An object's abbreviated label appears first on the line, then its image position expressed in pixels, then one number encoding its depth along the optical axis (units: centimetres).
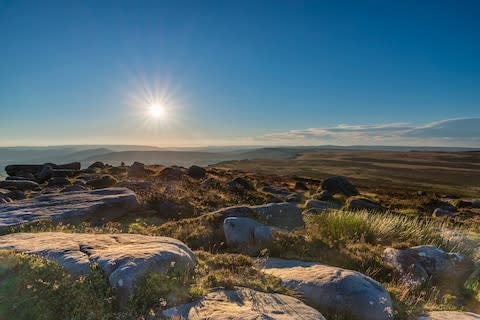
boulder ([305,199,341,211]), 2467
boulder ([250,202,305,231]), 1420
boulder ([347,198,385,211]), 2658
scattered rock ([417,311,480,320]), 699
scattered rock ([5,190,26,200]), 1997
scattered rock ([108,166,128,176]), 3911
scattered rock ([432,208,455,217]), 3198
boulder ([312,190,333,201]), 3432
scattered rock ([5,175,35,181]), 3153
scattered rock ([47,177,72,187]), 2773
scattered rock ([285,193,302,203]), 3044
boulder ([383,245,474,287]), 980
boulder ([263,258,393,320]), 660
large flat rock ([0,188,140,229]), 1202
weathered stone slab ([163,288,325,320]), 554
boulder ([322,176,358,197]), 3856
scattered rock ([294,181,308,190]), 4536
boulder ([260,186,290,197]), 3562
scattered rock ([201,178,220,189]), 2887
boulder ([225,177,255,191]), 2900
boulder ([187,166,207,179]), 3979
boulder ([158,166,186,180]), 3259
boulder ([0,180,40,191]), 2532
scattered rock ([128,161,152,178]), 3571
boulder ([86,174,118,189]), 2606
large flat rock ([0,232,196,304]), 624
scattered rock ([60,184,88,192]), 2174
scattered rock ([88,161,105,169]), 4829
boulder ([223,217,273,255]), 1079
